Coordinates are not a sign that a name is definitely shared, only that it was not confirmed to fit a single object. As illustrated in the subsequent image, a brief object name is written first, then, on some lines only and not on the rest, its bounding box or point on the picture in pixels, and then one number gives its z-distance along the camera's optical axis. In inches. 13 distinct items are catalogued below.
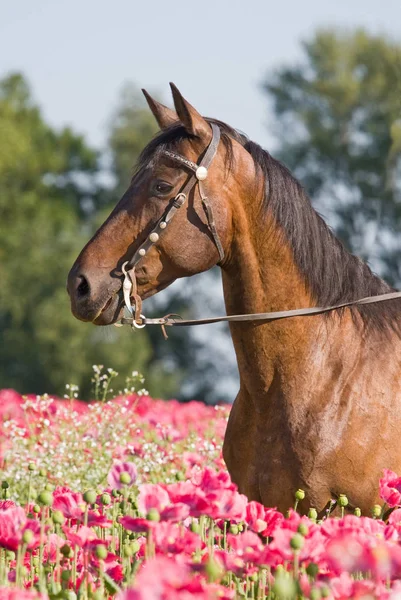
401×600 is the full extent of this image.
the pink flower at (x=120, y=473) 301.1
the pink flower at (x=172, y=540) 255.6
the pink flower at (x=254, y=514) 299.6
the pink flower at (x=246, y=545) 261.9
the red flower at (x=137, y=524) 257.4
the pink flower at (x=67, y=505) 305.9
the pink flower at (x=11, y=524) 278.2
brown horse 405.4
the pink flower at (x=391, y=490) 326.3
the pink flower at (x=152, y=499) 263.9
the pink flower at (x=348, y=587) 225.8
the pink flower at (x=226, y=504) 271.6
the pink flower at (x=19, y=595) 213.5
